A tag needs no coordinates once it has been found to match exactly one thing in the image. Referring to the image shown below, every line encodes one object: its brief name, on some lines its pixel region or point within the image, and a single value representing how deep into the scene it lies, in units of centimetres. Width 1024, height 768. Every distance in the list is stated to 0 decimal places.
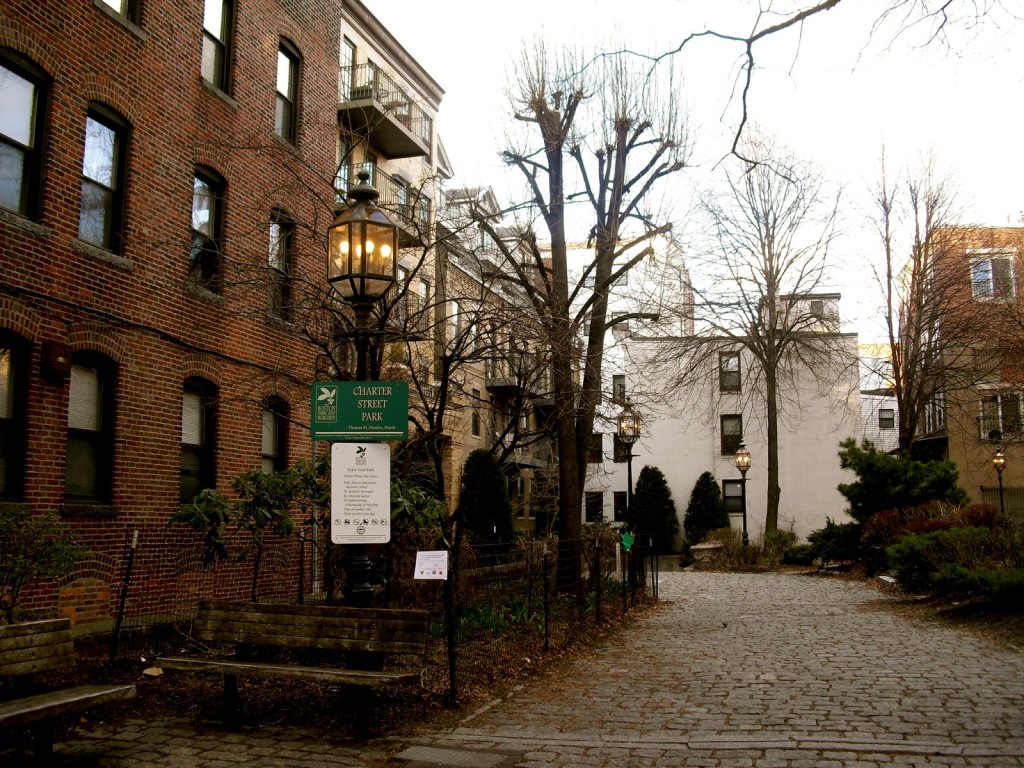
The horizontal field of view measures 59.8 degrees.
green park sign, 727
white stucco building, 4209
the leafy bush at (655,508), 4225
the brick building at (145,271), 1080
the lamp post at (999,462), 3303
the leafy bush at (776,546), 2798
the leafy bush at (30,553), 806
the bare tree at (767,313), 3106
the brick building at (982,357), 2792
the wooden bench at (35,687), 542
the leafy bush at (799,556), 2814
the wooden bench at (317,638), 665
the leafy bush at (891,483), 2195
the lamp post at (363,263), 768
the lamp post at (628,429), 1980
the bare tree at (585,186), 1659
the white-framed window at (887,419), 4652
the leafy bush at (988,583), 1252
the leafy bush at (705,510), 4116
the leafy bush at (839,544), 2441
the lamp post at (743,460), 3058
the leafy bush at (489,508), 2961
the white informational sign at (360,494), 722
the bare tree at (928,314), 2880
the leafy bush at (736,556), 2817
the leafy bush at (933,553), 1527
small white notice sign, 747
